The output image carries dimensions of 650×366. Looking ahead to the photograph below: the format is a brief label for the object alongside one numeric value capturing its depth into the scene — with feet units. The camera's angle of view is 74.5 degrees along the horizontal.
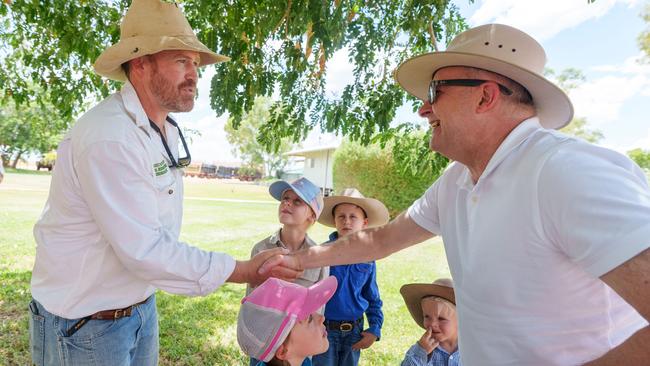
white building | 121.80
